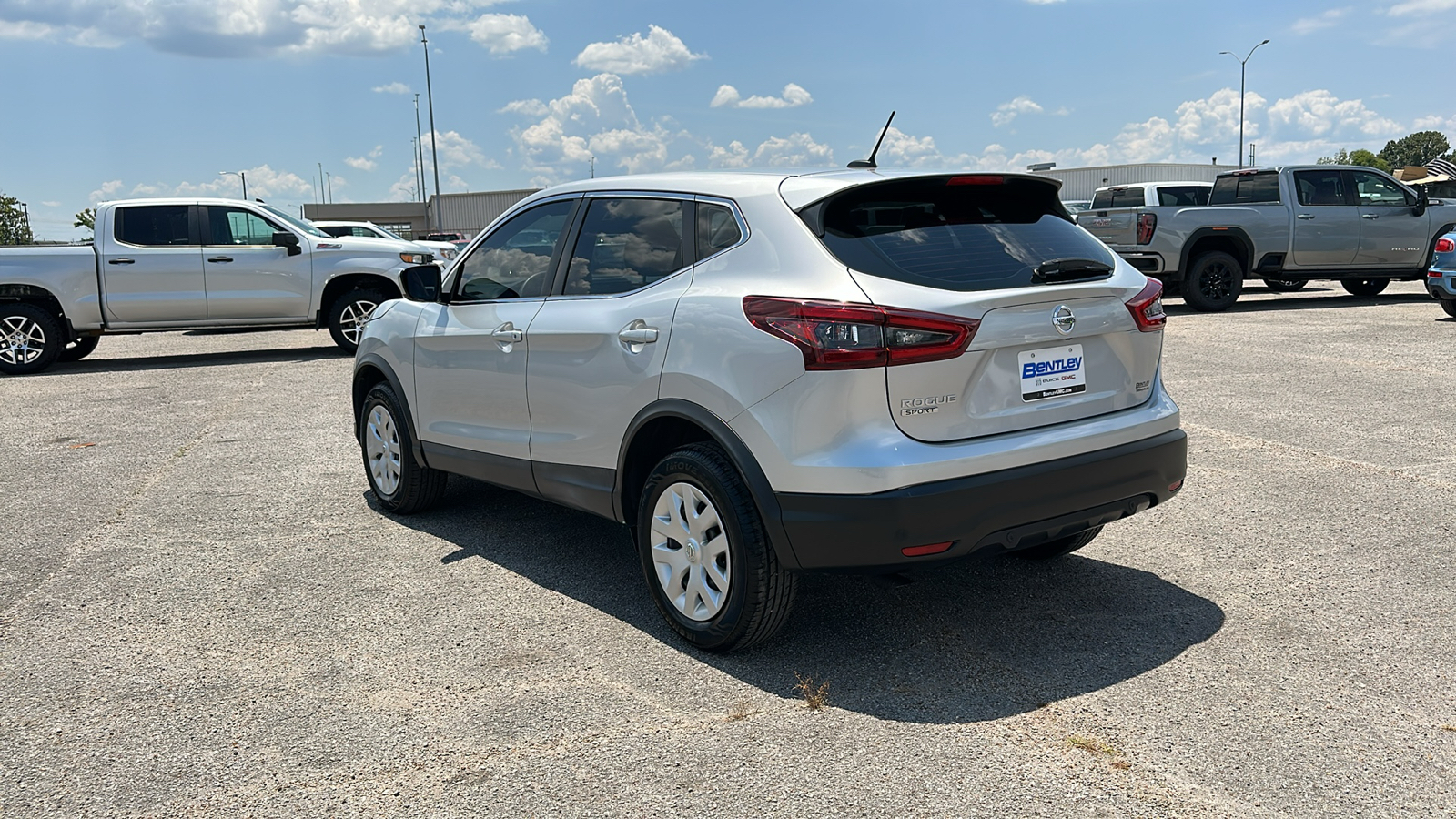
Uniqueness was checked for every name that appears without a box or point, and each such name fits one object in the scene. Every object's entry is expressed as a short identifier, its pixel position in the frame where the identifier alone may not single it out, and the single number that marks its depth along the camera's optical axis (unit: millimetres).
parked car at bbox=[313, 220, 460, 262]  21609
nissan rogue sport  3609
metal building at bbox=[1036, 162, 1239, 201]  65062
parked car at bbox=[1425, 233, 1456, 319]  14078
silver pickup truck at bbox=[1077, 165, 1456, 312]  16469
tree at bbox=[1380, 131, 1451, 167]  124125
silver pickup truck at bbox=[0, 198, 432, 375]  13812
